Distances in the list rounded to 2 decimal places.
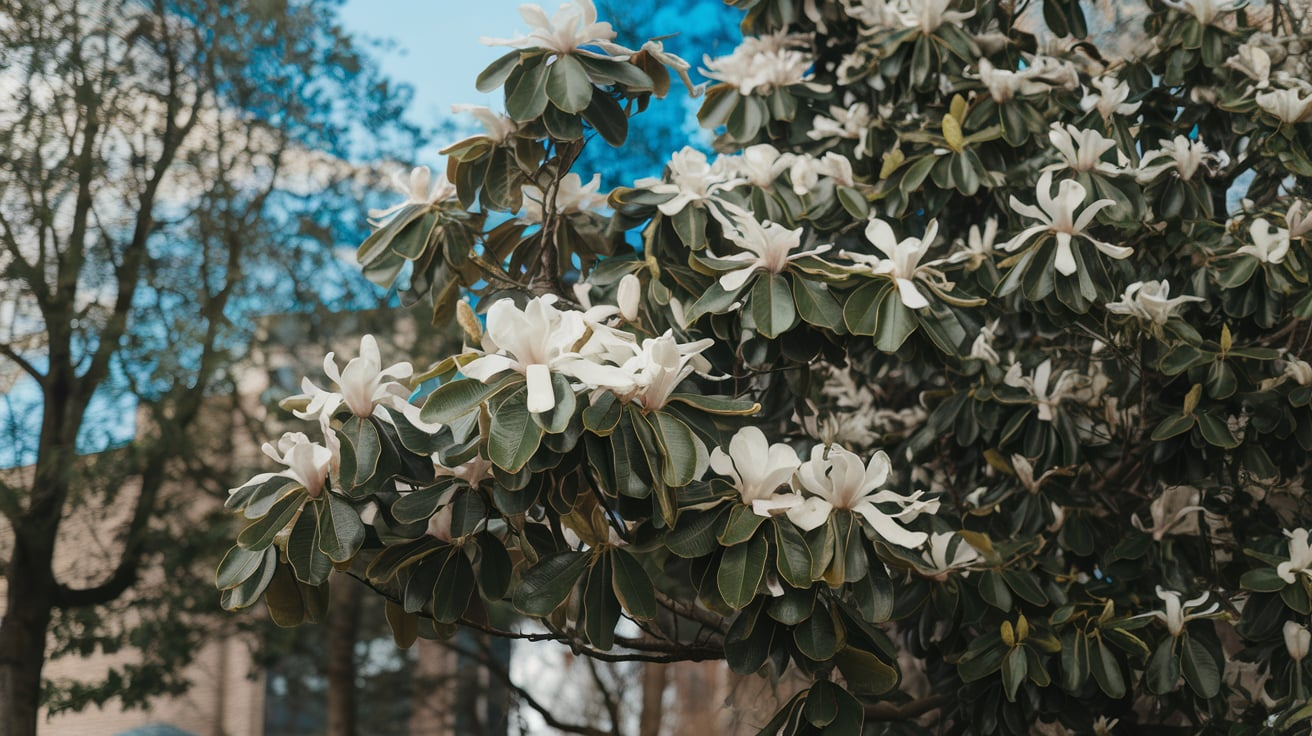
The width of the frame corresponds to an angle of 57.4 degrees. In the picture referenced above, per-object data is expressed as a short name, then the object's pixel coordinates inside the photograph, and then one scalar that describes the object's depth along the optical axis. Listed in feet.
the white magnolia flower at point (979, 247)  7.50
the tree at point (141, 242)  15.85
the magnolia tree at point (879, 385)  5.11
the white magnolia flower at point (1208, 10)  8.27
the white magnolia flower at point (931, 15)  8.29
